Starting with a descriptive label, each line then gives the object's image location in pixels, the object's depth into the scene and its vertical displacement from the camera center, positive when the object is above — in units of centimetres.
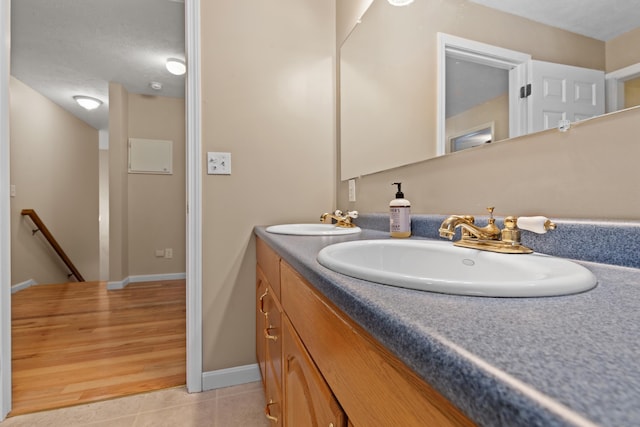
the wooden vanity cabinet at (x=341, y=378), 26 -21
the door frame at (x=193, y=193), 143 +8
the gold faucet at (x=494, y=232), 61 -5
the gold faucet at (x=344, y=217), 142 -4
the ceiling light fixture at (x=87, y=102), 372 +139
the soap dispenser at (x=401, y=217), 98 -2
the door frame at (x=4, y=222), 131 -5
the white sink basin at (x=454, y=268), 34 -10
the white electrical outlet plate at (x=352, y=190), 157 +11
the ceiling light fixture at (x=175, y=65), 284 +141
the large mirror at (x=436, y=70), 58 +40
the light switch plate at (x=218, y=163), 146 +24
